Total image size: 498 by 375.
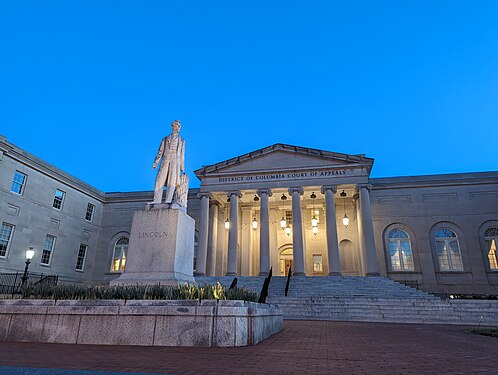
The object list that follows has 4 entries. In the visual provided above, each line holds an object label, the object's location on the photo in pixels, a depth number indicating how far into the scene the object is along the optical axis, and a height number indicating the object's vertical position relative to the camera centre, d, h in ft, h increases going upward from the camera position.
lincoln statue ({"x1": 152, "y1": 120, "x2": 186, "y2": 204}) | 34.32 +12.59
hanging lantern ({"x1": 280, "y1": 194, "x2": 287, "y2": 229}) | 84.63 +24.41
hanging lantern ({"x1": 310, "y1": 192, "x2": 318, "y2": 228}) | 84.02 +21.45
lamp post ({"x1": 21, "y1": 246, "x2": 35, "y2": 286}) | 54.70 +4.63
